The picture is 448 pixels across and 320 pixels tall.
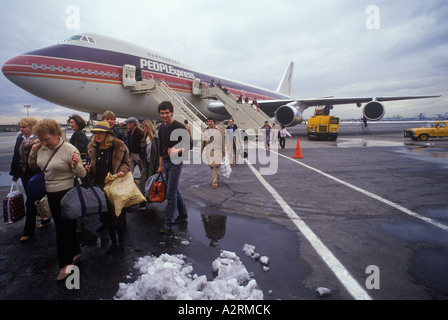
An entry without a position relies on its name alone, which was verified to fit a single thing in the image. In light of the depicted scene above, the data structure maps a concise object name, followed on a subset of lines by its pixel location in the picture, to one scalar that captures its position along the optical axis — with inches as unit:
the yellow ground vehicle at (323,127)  673.0
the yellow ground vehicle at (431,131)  667.4
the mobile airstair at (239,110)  666.8
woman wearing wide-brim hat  114.2
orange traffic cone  390.0
